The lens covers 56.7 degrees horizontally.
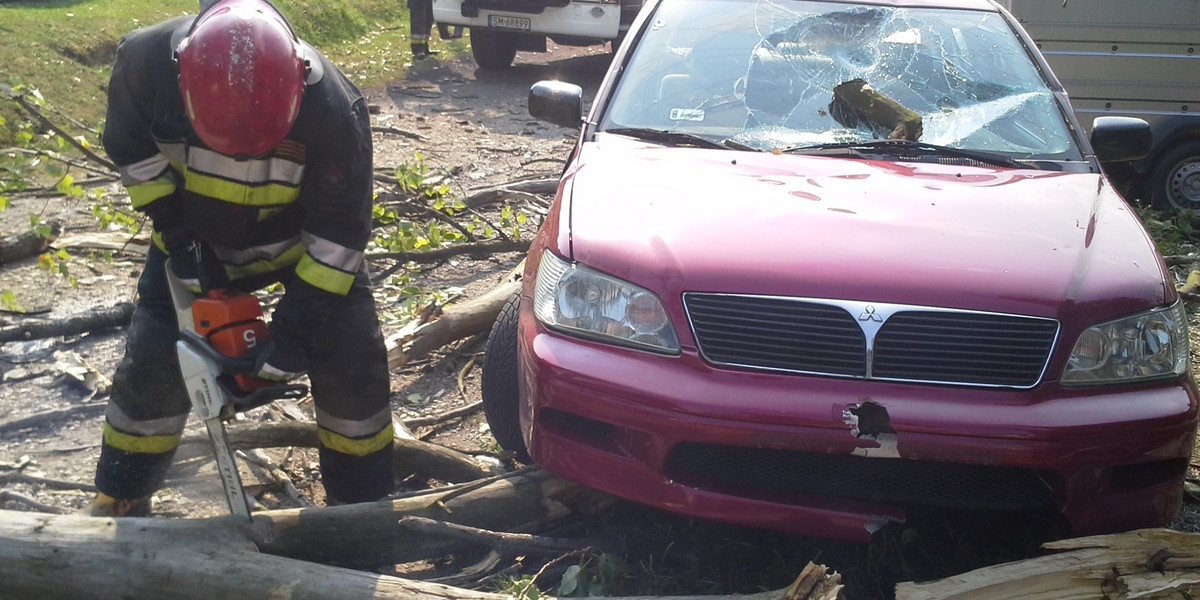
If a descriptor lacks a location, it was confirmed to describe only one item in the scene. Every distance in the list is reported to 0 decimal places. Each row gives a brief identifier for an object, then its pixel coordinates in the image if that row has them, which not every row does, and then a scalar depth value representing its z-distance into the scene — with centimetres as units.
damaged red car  266
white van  1195
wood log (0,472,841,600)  256
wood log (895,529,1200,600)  256
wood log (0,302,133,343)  456
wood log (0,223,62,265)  540
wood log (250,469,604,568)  288
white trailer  735
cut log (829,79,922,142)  378
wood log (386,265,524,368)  450
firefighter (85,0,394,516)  269
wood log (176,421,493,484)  352
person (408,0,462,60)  1295
